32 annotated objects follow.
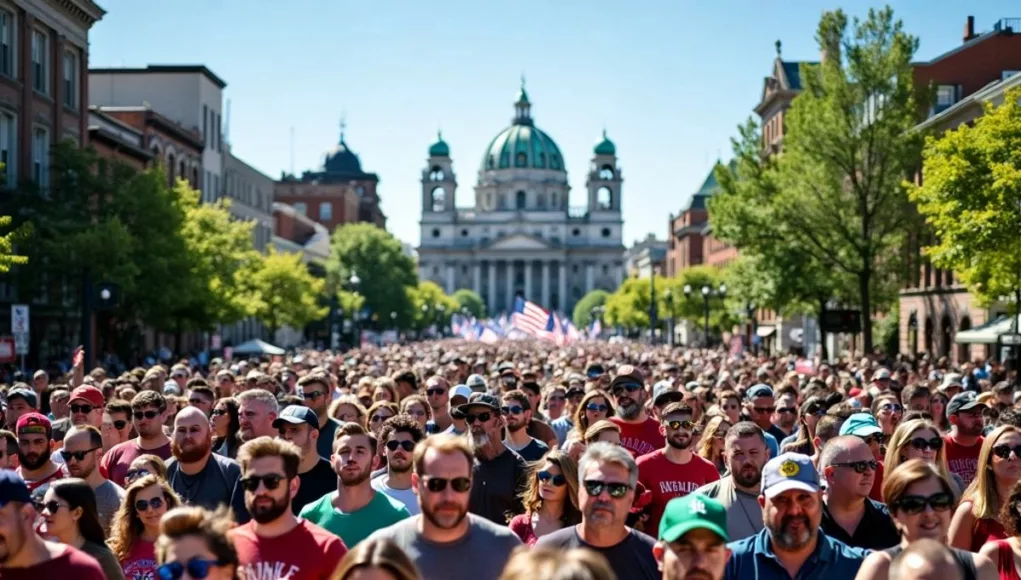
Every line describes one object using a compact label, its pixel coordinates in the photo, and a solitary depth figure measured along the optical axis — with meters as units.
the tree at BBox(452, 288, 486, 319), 191.75
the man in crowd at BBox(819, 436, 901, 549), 8.02
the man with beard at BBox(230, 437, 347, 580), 6.80
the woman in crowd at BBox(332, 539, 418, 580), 5.18
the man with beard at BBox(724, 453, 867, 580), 6.75
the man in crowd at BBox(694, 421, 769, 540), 8.88
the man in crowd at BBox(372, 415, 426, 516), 9.65
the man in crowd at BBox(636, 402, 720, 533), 9.92
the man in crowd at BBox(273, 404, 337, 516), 10.13
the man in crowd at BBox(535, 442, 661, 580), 6.96
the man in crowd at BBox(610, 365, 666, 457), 12.31
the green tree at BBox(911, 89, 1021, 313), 31.02
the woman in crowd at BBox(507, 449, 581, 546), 8.79
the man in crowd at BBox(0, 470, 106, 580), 6.37
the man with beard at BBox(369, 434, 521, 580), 6.75
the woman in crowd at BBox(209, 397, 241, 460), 12.55
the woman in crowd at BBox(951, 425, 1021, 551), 8.07
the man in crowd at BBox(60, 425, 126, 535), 9.54
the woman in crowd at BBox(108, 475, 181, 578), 8.27
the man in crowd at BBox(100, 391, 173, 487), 11.47
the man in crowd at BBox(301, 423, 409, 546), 8.41
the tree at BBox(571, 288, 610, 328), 179.88
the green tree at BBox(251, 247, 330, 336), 66.25
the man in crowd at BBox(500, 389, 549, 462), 12.20
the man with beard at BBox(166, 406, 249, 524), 9.95
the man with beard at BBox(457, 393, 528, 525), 10.06
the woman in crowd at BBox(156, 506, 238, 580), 5.73
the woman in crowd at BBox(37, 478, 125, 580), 7.65
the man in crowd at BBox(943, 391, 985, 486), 11.66
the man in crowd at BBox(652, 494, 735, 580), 5.62
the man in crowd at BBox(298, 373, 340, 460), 13.06
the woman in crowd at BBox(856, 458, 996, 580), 6.96
